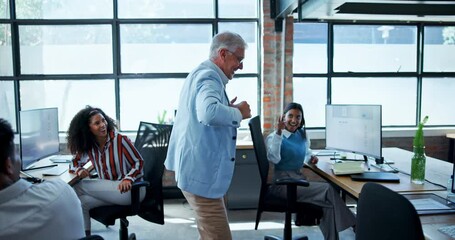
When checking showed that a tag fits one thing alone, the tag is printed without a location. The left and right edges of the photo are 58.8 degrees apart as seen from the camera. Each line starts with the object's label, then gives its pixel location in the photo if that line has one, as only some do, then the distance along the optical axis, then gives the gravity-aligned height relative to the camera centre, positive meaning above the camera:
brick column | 4.33 +0.25
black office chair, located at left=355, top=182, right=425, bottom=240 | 1.10 -0.38
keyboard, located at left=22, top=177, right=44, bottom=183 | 2.45 -0.53
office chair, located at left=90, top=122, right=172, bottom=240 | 2.59 -0.62
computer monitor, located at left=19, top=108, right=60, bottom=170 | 2.63 -0.29
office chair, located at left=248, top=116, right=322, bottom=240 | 2.49 -0.67
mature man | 1.95 -0.26
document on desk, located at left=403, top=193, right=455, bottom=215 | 1.84 -0.56
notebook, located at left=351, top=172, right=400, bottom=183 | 2.42 -0.54
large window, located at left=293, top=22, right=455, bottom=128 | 4.75 +0.23
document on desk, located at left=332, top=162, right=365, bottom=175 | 2.58 -0.51
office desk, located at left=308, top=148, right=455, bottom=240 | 1.69 -0.55
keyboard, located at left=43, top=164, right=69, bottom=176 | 2.69 -0.54
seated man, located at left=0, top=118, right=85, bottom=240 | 1.17 -0.33
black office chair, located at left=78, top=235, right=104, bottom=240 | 1.42 -0.52
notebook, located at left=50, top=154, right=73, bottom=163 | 3.16 -0.53
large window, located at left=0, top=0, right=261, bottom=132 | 4.49 +0.46
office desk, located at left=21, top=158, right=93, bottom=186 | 2.56 -0.54
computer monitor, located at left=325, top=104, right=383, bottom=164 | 2.75 -0.29
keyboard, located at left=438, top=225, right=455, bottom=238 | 1.55 -0.56
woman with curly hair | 2.59 -0.44
